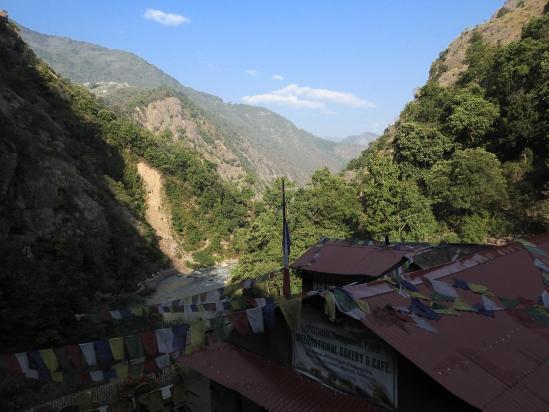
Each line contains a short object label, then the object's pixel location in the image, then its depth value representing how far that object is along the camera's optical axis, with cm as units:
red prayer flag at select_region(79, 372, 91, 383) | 895
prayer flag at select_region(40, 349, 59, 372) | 838
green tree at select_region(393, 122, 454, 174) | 4078
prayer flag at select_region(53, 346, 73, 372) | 858
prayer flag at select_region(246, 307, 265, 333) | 838
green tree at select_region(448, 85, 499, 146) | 3712
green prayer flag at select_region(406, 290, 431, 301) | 855
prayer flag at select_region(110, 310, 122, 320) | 1170
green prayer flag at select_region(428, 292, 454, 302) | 875
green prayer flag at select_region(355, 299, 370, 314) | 745
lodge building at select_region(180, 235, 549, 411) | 656
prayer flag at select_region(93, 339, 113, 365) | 852
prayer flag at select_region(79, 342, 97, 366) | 843
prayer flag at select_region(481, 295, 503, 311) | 867
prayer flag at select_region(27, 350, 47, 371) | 839
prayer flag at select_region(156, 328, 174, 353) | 841
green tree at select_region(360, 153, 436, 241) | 3016
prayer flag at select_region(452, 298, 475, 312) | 836
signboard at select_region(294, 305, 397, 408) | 730
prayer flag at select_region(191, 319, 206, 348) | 813
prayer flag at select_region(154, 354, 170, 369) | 856
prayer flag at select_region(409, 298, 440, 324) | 787
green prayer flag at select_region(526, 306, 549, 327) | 864
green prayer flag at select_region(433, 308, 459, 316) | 809
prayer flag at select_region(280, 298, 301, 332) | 813
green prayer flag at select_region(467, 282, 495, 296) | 941
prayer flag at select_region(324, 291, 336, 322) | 742
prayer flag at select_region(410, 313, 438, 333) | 743
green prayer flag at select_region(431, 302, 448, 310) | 828
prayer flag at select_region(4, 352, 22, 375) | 814
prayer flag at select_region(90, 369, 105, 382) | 931
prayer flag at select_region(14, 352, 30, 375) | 826
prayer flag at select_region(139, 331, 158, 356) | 837
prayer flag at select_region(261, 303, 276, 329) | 860
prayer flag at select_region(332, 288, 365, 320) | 727
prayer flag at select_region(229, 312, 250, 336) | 828
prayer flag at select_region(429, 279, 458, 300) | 897
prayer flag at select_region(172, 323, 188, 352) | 848
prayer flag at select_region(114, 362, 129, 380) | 826
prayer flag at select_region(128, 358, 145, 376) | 847
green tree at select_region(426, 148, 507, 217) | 2984
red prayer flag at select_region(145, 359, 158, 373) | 855
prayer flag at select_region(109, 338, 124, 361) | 845
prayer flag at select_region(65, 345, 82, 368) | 848
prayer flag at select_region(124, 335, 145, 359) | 840
